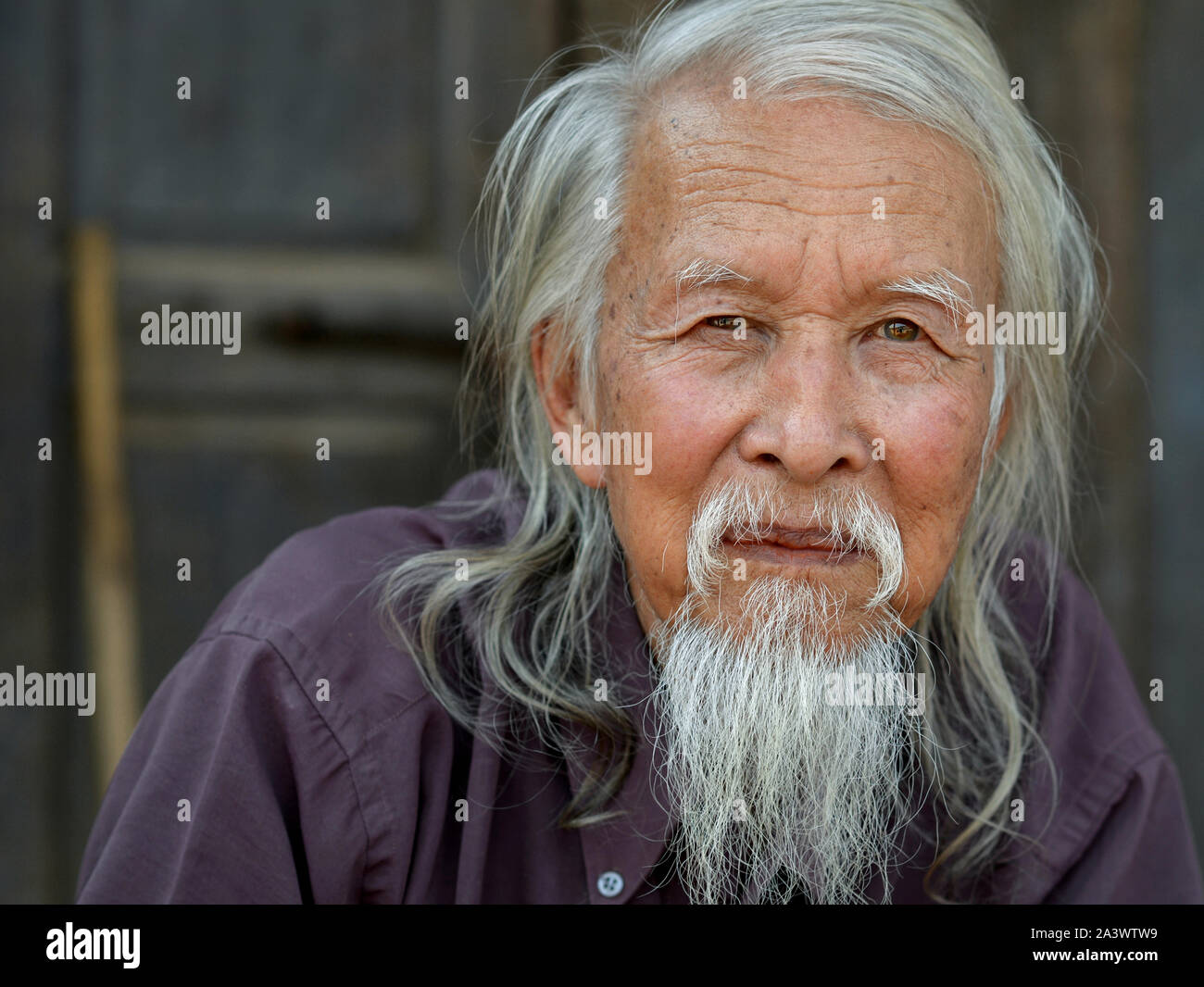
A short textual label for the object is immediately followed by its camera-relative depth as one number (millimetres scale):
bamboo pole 1830
